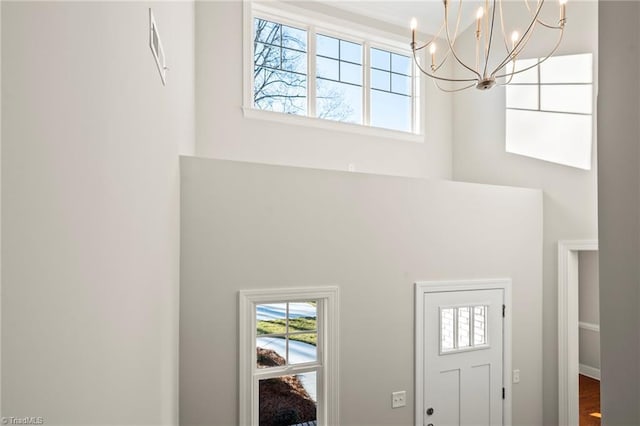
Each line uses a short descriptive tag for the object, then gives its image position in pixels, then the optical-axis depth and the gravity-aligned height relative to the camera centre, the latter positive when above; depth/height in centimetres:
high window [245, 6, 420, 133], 415 +161
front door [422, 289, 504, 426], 332 -126
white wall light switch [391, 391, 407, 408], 313 -148
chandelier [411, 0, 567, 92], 438 +196
